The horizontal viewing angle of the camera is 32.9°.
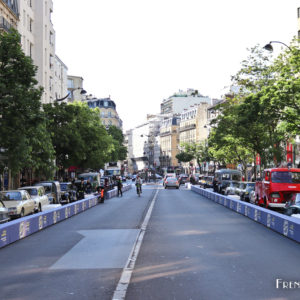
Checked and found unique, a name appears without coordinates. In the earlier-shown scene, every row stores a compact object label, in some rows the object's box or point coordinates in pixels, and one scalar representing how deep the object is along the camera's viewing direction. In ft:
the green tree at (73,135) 150.51
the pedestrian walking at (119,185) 151.12
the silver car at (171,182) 218.59
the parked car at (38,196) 82.63
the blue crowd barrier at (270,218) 47.34
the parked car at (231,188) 130.31
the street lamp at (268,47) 99.46
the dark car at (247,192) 109.70
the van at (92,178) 173.91
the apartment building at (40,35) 167.12
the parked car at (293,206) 59.93
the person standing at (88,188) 152.17
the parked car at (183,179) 297.24
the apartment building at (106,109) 500.74
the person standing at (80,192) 121.29
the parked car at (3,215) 54.30
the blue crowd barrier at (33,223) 46.29
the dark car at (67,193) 113.78
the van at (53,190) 102.99
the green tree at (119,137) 417.69
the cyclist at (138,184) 148.42
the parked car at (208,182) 208.54
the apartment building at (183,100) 579.89
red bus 82.58
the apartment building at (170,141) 550.36
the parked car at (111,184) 198.43
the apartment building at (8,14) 137.95
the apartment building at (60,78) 219.41
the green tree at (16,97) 76.59
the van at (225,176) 163.98
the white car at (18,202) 68.18
